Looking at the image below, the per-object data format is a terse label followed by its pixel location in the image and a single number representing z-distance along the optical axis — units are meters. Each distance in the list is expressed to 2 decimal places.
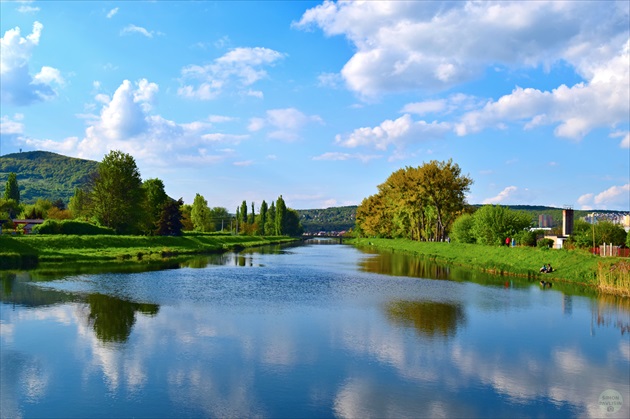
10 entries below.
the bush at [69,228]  73.25
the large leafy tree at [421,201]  92.88
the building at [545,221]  167.38
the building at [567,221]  95.38
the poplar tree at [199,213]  143.12
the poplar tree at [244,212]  195.34
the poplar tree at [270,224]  191.75
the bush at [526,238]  65.12
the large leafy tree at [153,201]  98.49
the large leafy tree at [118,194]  88.62
